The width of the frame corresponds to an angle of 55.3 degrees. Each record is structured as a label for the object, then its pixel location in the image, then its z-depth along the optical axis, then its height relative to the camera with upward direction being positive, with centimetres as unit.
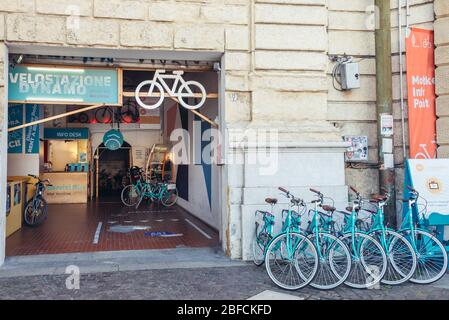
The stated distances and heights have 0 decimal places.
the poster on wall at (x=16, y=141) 1195 +82
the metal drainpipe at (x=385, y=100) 718 +114
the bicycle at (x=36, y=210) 1011 -95
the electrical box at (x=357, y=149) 752 +33
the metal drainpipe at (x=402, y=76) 743 +159
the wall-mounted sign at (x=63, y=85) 661 +134
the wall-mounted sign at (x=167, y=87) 696 +134
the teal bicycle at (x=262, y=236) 589 -95
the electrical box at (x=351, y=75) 733 +159
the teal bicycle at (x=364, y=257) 507 -107
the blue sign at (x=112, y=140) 1595 +110
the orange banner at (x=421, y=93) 730 +127
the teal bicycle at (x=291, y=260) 503 -110
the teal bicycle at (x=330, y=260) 497 -108
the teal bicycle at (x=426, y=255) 526 -109
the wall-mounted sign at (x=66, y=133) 1688 +145
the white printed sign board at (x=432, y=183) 617 -23
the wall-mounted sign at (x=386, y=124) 716 +73
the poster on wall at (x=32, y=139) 1230 +89
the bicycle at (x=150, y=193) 1457 -83
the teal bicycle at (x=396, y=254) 515 -106
